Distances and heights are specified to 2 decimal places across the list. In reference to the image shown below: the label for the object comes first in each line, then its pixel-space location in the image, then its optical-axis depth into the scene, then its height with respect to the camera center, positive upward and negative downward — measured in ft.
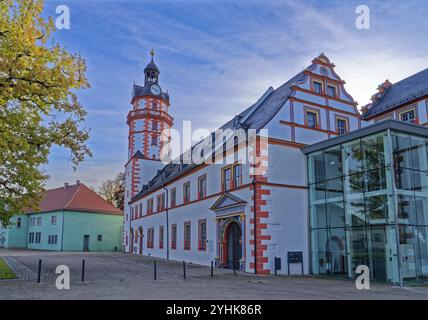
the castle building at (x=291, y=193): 60.08 +7.90
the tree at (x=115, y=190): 216.13 +26.46
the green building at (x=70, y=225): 166.50 +5.58
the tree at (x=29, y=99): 43.32 +16.65
